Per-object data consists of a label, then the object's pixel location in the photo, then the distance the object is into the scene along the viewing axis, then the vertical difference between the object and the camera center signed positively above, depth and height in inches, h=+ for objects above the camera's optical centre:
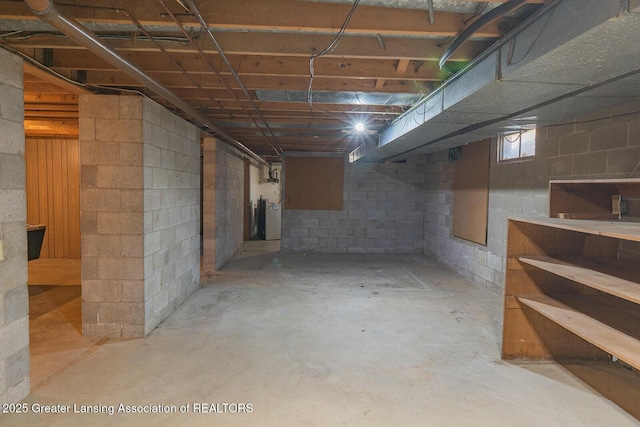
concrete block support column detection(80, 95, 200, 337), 112.2 -6.8
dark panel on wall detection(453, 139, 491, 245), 182.4 +2.6
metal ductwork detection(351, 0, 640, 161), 55.4 +27.3
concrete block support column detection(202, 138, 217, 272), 207.8 -0.3
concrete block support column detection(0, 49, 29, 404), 75.4 -11.3
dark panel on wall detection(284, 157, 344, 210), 279.1 +9.8
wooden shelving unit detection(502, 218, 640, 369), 87.4 -27.4
